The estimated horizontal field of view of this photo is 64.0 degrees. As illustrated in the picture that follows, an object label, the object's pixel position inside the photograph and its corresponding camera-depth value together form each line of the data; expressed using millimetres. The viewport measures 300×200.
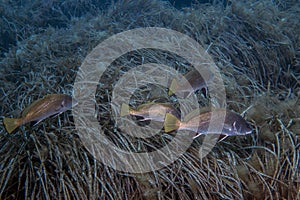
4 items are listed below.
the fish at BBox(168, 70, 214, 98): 2672
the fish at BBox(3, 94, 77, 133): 2096
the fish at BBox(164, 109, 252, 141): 2051
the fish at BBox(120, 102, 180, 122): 2281
